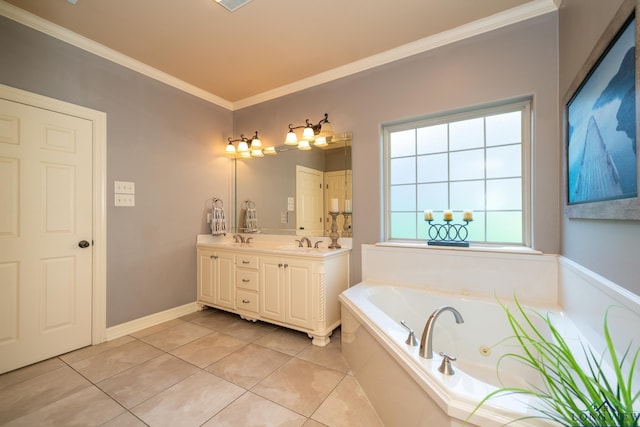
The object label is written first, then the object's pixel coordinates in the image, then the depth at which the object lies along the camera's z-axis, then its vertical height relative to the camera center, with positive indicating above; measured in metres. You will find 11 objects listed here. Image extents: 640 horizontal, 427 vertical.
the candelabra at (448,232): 2.16 -0.15
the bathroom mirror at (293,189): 2.74 +0.28
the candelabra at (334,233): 2.63 -0.19
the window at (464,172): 2.11 +0.36
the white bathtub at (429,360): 0.94 -0.73
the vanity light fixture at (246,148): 3.22 +0.81
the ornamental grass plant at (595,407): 0.60 -0.47
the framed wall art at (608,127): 0.95 +0.37
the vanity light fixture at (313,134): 2.74 +0.83
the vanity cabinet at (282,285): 2.32 -0.68
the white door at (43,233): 1.92 -0.15
